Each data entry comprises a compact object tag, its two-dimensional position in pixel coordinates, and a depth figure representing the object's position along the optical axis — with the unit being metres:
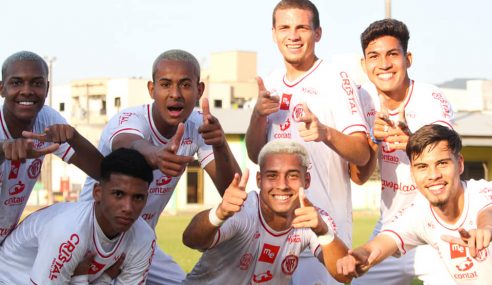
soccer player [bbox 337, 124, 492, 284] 6.28
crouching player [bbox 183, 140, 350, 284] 6.22
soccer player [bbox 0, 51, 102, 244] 6.84
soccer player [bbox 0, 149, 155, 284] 6.45
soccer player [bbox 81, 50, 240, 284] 6.75
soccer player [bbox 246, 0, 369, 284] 7.01
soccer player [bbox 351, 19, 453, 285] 7.11
